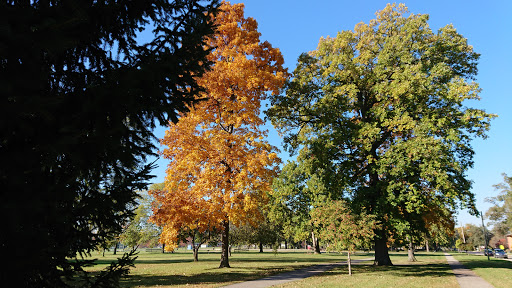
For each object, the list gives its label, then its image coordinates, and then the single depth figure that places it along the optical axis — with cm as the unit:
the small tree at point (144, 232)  4007
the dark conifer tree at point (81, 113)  202
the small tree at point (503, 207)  5836
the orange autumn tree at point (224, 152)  1405
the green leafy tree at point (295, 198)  2347
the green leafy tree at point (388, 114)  1579
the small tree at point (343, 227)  1533
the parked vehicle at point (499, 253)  4651
